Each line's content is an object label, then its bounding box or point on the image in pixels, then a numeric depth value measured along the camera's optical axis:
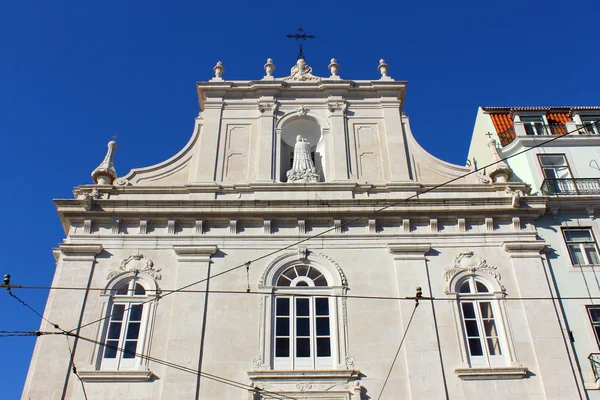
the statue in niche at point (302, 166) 21.64
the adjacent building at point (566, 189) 18.23
